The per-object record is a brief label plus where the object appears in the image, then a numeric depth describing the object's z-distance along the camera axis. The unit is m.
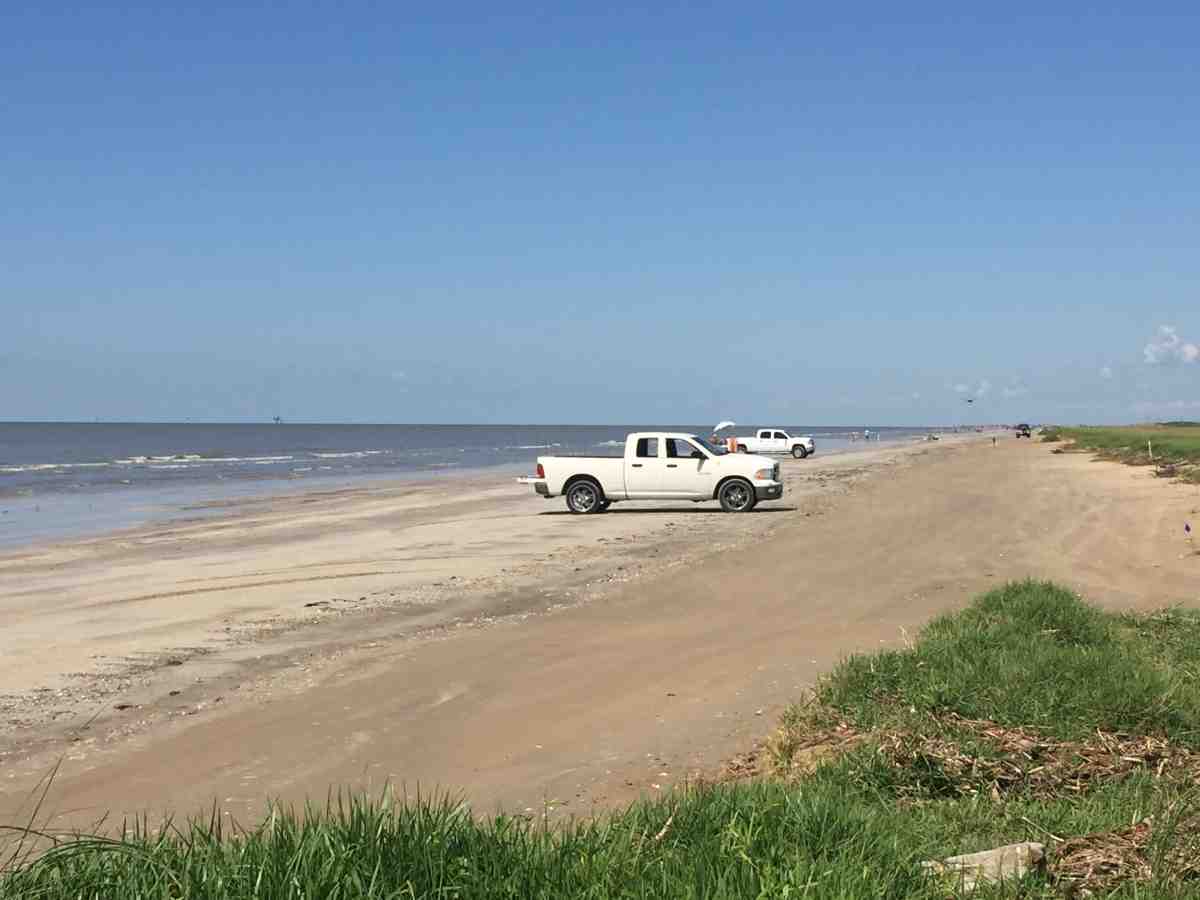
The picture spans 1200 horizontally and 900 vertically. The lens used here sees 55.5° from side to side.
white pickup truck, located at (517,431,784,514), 27.52
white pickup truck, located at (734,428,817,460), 66.69
